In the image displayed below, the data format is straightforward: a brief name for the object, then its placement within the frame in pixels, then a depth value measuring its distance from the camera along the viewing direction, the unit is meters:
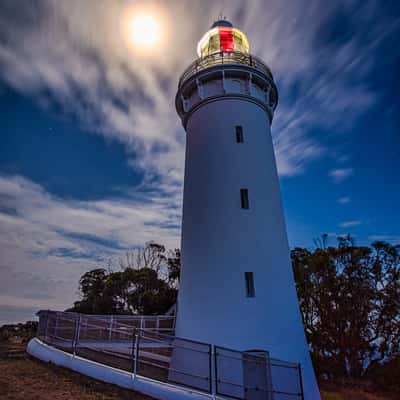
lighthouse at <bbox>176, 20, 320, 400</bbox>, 11.09
